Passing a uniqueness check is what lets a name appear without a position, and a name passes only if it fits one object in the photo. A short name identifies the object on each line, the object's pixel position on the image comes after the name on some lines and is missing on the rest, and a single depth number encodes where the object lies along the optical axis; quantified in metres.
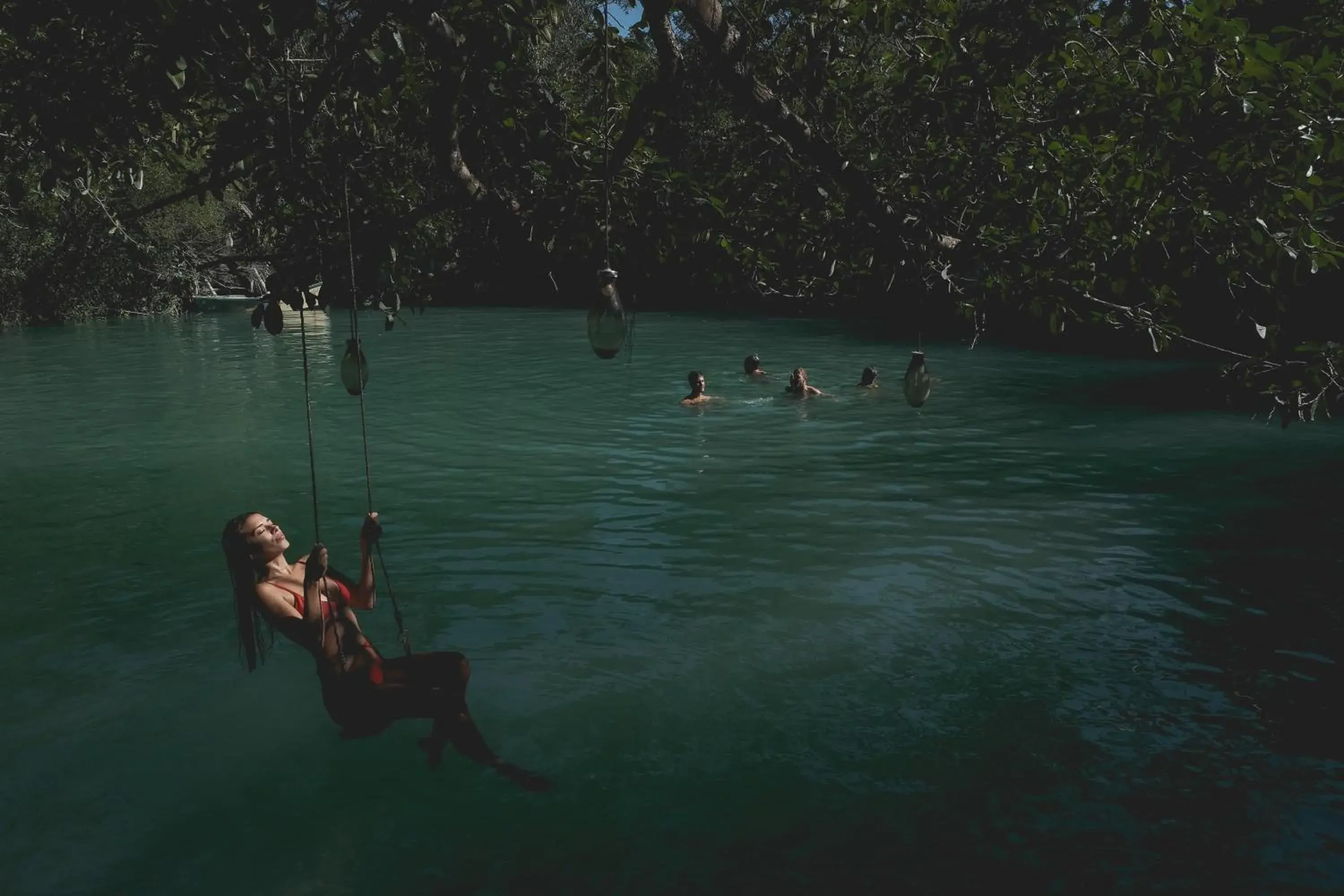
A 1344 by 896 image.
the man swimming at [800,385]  26.91
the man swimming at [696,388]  26.59
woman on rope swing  8.02
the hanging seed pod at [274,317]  5.54
